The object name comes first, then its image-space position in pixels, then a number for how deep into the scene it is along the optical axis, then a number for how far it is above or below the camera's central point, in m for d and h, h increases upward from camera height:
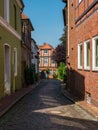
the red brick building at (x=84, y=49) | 6.25 +0.83
